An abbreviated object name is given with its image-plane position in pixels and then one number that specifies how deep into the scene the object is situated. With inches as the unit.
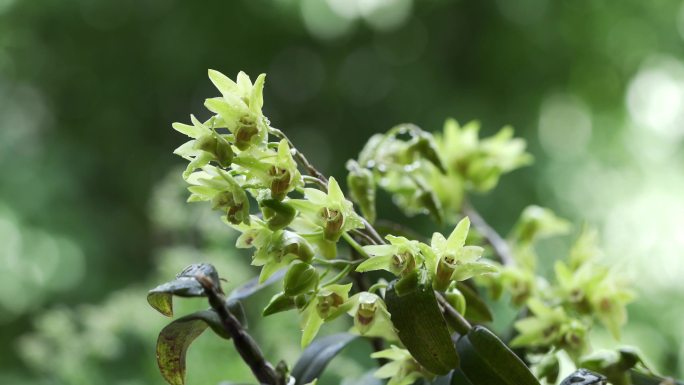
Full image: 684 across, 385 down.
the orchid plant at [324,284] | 27.3
